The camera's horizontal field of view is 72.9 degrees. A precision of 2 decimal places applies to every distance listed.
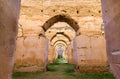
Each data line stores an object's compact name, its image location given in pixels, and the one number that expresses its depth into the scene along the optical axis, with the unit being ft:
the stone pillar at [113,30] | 3.78
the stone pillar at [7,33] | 3.63
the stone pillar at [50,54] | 24.11
